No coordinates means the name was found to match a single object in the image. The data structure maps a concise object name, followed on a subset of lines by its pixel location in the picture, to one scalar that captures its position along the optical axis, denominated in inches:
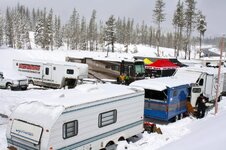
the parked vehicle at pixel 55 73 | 1227.2
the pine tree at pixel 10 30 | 4037.9
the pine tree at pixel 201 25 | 2896.2
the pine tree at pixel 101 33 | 4626.5
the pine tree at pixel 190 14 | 2677.2
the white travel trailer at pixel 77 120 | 379.9
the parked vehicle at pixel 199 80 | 808.3
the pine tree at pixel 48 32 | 3093.0
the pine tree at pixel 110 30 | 3083.2
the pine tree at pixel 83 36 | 3996.1
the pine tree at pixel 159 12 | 2765.7
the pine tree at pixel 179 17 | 2812.5
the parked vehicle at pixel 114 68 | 1362.0
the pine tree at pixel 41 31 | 3227.9
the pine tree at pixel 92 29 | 4682.8
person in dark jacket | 770.2
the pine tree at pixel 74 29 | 4498.0
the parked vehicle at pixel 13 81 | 1131.3
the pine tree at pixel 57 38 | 4675.2
